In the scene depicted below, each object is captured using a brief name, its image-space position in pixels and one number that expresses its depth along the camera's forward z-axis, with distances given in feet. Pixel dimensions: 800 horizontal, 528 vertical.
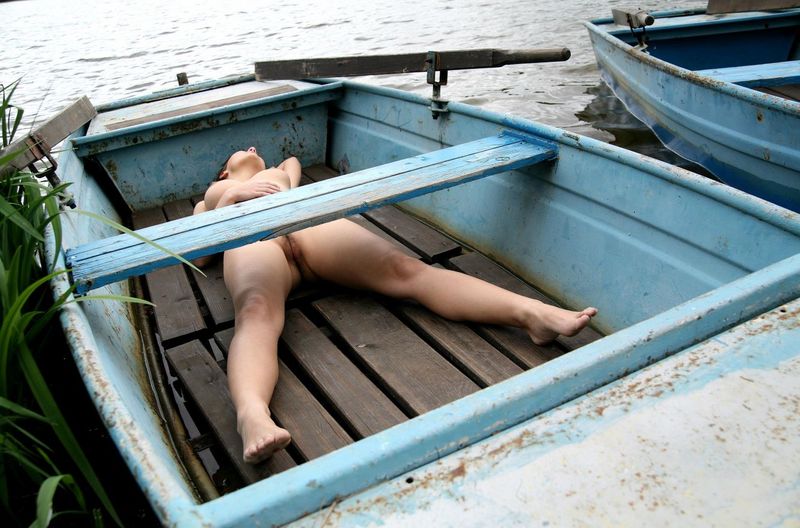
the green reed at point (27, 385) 4.45
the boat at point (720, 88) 10.61
